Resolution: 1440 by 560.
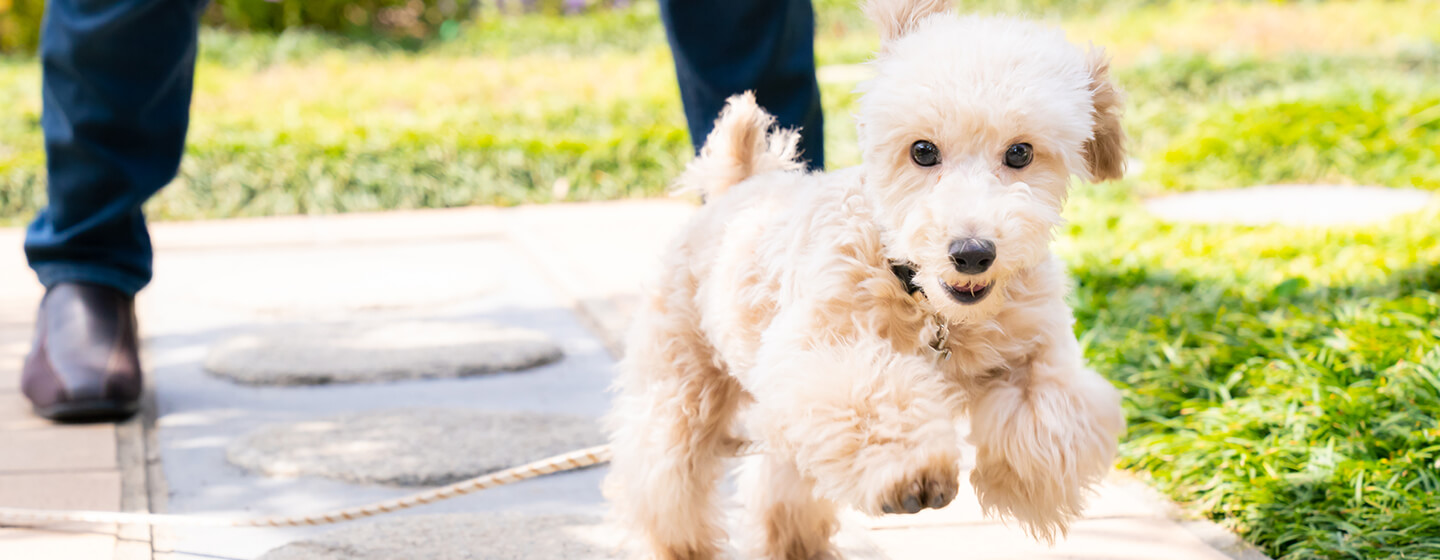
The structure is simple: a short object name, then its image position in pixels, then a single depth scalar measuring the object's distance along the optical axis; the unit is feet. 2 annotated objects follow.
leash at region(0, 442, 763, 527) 8.23
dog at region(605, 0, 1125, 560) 5.23
